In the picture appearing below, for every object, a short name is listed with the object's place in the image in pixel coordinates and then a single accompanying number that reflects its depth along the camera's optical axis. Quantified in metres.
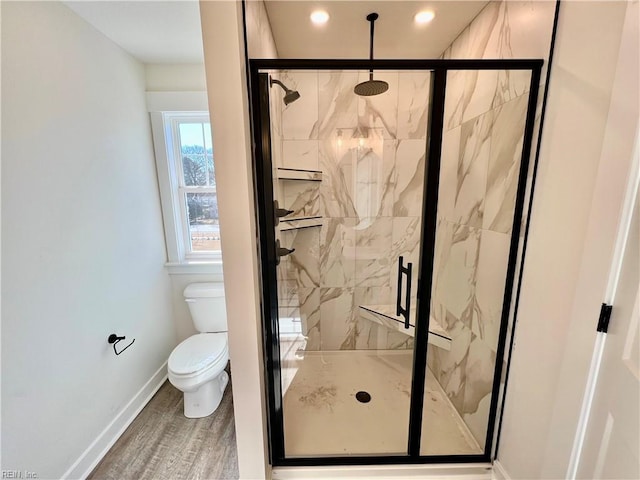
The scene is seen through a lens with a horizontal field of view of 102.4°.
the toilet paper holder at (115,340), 1.62
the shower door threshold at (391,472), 1.38
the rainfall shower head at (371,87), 1.75
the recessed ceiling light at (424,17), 1.51
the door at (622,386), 0.75
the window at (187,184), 2.11
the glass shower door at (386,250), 1.23
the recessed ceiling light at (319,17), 1.52
